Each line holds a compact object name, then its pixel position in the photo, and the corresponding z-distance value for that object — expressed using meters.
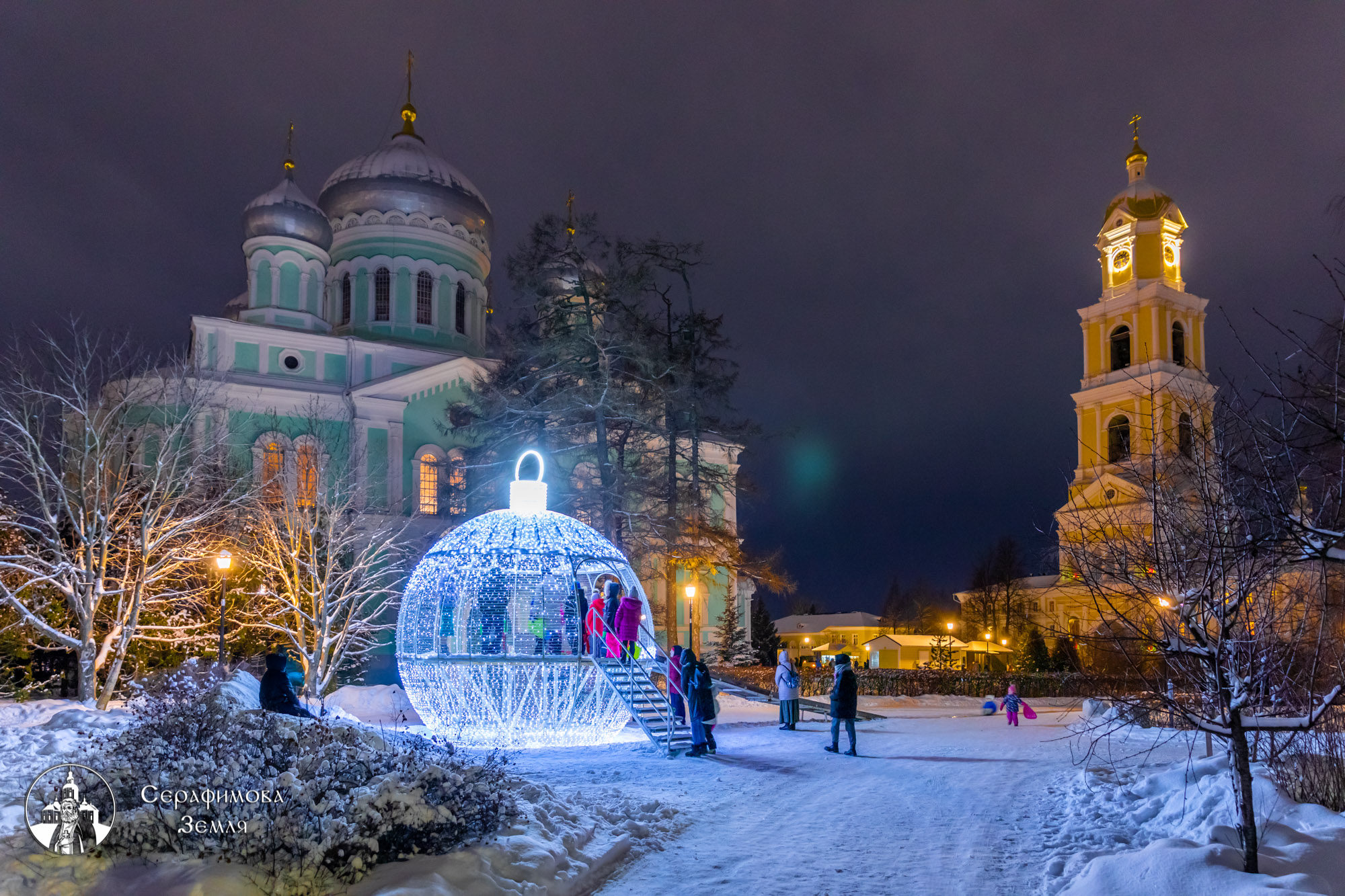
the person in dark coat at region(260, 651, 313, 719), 10.41
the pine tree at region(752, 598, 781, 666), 44.06
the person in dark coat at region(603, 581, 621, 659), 13.89
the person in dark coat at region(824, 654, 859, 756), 13.69
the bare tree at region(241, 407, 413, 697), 20.34
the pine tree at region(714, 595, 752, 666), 36.31
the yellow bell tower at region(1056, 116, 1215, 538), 48.41
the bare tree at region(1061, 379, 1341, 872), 6.34
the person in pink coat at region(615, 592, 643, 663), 14.04
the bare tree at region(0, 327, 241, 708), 16.44
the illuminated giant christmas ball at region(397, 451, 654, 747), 13.36
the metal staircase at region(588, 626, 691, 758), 13.33
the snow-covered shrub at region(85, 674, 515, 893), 6.25
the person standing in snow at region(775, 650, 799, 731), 17.73
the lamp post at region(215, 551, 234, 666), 17.04
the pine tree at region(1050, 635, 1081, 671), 34.38
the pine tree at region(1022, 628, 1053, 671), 36.56
